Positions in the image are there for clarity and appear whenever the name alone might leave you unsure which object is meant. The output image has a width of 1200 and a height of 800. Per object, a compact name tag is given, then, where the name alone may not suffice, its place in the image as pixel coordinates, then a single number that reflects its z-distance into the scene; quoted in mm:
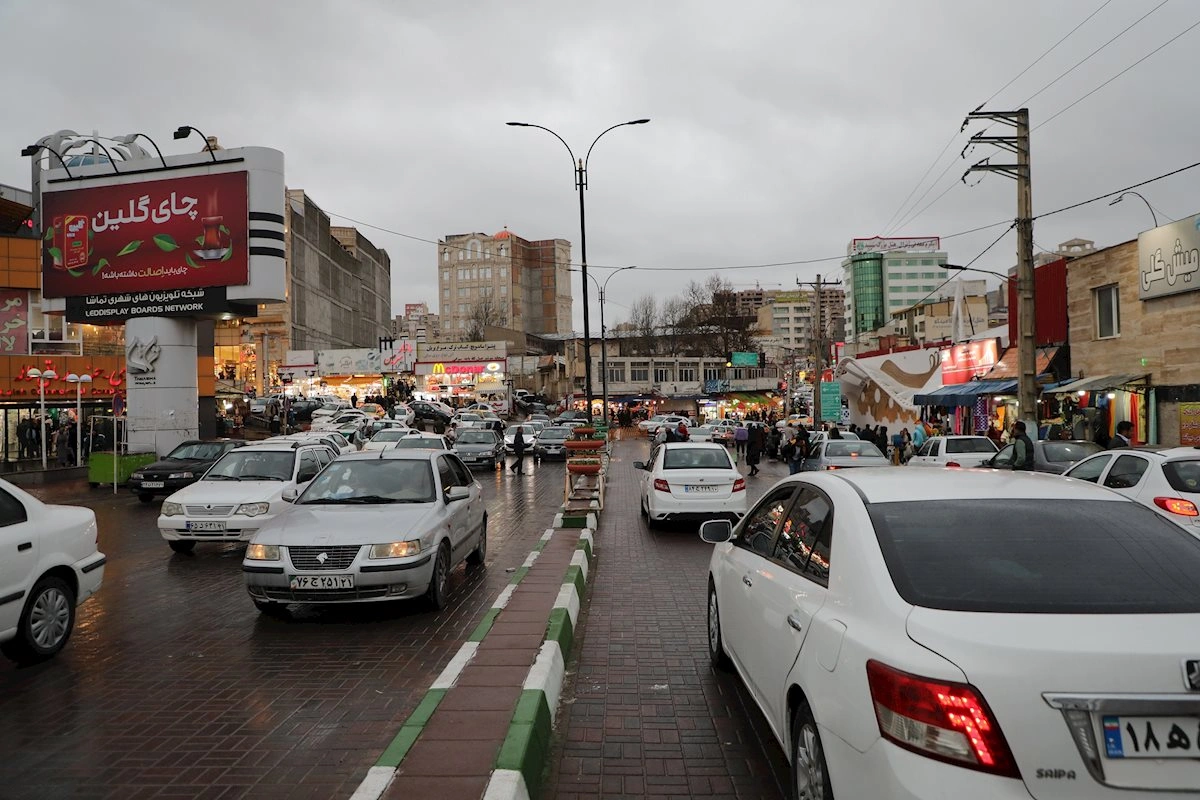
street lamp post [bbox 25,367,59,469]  25023
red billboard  24609
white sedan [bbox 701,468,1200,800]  2365
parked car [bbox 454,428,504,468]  29125
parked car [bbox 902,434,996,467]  18953
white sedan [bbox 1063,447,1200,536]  8398
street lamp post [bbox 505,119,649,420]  23516
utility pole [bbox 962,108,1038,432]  18766
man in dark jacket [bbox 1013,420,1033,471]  14750
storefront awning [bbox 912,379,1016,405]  26141
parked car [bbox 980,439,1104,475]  15209
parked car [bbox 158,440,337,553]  10969
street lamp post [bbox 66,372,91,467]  25511
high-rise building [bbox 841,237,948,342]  135125
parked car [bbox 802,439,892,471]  19000
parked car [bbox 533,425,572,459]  35000
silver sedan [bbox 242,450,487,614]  7141
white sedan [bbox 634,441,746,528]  13281
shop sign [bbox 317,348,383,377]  75812
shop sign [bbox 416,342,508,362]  74562
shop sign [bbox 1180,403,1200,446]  18641
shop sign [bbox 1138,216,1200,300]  18578
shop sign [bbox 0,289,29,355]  33719
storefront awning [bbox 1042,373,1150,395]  20555
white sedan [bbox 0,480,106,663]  5809
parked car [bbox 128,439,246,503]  18453
